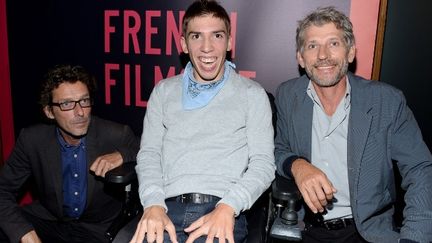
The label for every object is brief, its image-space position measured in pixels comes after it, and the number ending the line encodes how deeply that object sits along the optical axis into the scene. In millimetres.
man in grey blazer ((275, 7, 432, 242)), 1836
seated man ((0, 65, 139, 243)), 2362
